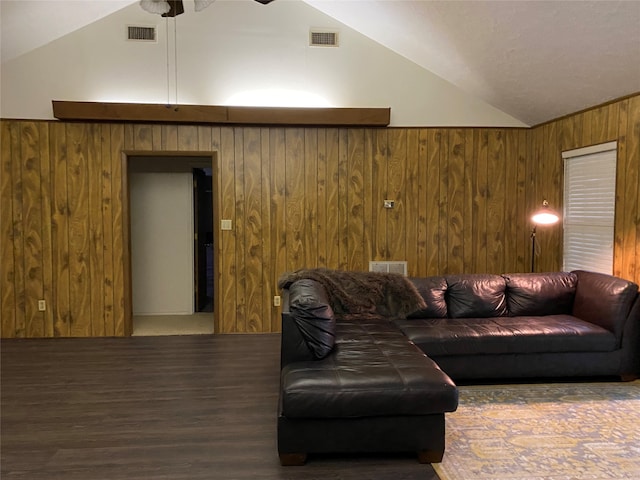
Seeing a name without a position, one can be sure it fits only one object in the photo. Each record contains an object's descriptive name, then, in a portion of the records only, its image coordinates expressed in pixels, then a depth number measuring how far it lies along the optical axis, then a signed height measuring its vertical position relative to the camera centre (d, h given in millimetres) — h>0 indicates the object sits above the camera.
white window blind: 4207 +155
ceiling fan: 3105 +1560
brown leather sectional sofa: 2412 -903
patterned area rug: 2367 -1334
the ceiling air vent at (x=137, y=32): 4973 +2149
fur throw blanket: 3918 -646
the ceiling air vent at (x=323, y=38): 5152 +2164
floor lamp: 4563 +63
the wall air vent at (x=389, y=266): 5336 -547
